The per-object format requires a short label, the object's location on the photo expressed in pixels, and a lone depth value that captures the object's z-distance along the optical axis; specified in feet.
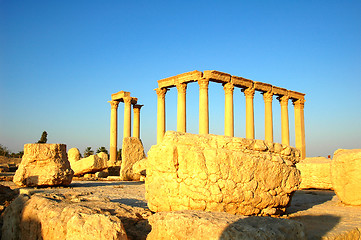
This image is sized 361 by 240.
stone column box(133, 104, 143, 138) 102.04
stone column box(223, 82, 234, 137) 78.95
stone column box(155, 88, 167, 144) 85.87
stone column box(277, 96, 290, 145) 95.25
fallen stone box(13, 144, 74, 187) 32.81
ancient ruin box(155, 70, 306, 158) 75.77
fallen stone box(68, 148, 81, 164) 64.18
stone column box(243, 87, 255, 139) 85.20
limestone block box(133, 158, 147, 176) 46.37
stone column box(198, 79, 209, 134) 75.05
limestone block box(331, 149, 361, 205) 21.68
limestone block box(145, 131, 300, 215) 14.49
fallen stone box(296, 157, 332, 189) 34.15
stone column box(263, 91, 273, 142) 90.39
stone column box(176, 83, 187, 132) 77.61
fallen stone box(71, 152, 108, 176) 53.57
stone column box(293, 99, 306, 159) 99.49
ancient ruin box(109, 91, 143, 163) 94.79
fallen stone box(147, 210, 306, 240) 8.87
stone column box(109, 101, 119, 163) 95.14
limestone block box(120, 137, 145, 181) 50.11
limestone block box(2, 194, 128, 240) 10.45
